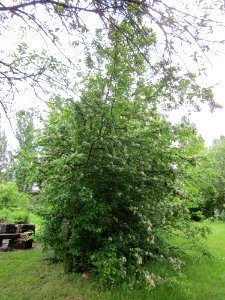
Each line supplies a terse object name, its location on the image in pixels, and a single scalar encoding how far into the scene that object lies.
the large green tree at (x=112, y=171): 4.66
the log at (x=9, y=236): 8.37
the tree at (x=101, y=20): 3.19
